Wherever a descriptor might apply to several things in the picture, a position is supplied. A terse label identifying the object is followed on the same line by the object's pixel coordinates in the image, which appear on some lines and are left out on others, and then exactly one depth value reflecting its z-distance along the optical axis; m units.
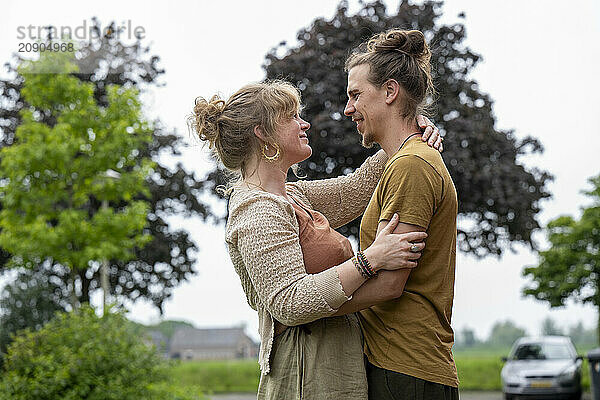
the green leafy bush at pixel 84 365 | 6.55
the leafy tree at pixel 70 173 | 10.31
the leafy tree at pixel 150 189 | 13.41
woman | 2.13
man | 2.15
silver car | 12.75
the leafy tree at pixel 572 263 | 13.16
